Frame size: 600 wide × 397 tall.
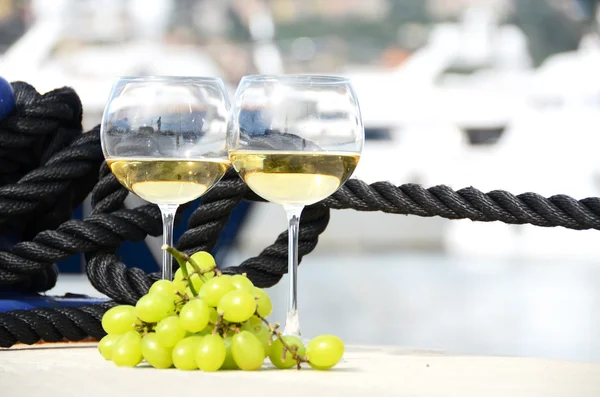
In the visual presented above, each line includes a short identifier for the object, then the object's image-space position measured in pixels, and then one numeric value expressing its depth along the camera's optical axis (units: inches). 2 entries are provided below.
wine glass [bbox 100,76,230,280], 55.4
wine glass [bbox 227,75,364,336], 54.4
